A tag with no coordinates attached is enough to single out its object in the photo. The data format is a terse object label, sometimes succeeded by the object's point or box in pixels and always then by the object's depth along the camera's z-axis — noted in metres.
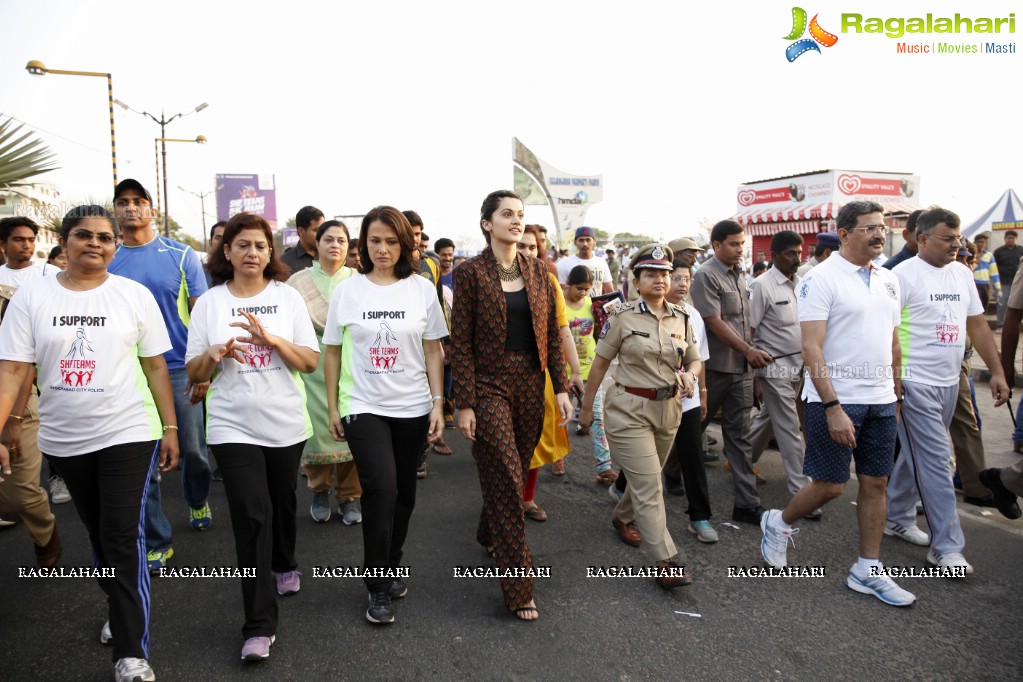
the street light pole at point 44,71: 14.38
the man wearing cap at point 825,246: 5.98
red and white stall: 27.41
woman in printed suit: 3.43
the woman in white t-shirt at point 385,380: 3.30
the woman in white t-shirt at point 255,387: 3.01
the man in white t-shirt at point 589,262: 7.69
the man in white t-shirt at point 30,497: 3.64
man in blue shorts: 3.66
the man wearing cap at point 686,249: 5.13
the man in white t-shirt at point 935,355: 4.00
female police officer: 3.82
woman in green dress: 4.57
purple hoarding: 60.56
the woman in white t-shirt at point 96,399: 2.78
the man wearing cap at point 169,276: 4.08
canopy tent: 17.39
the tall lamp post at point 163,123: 22.23
